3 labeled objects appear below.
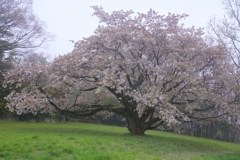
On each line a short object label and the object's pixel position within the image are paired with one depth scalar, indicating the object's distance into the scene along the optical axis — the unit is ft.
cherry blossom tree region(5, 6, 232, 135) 34.73
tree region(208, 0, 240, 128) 38.32
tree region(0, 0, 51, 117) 52.13
